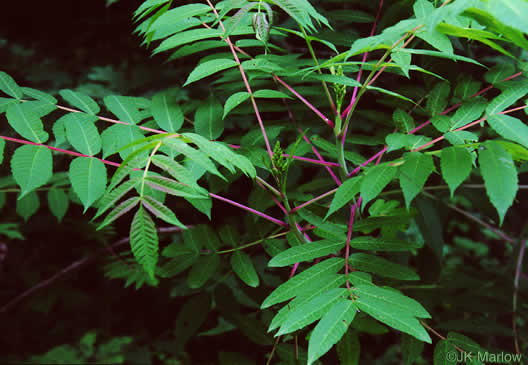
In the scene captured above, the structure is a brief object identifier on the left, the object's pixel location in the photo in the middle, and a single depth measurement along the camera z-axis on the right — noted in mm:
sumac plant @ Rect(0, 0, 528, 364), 833
